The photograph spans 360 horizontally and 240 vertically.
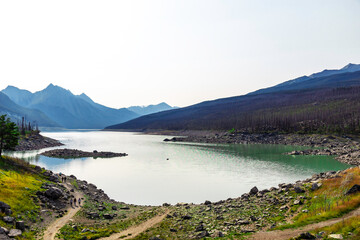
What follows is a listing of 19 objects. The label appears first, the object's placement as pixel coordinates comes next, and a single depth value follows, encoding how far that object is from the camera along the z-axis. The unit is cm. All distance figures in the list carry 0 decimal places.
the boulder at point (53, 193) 4138
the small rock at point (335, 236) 2050
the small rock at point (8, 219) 2883
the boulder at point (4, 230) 2578
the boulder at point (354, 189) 3238
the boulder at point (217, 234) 2742
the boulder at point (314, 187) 3684
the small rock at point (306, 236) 2159
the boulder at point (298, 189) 3781
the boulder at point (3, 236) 2442
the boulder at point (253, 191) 4428
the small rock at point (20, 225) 2888
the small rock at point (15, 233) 2636
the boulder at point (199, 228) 3065
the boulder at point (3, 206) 3059
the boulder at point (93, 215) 3856
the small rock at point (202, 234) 2835
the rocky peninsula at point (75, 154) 12474
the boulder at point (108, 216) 3891
